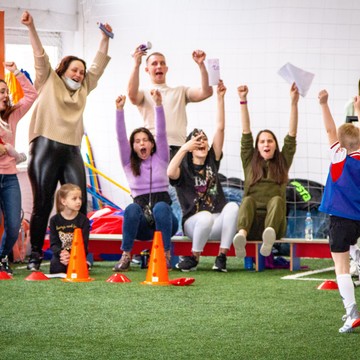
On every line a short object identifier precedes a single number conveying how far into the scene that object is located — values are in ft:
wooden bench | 40.16
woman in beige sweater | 38.28
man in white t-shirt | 41.94
